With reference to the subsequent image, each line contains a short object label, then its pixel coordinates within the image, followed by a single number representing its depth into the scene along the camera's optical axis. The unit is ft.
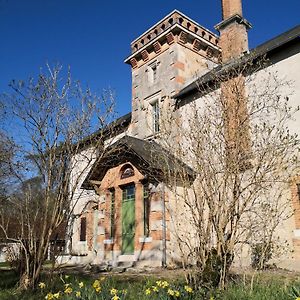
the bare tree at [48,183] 22.53
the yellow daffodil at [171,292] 13.94
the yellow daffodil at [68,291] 14.78
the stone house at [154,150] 37.40
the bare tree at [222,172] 19.42
